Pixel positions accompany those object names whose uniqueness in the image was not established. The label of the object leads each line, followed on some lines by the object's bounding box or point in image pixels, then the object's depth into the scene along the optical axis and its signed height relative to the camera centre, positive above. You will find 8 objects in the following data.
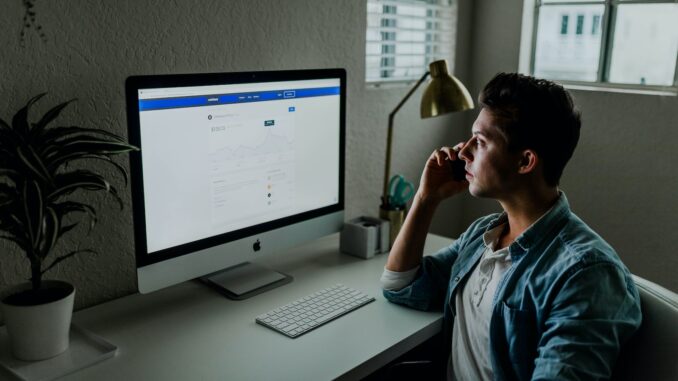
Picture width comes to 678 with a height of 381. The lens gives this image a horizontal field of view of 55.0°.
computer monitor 1.44 -0.30
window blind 2.33 +0.04
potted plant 1.23 -0.31
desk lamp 1.85 -0.13
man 1.19 -0.45
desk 1.30 -0.63
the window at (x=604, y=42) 2.33 +0.04
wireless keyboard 1.48 -0.62
